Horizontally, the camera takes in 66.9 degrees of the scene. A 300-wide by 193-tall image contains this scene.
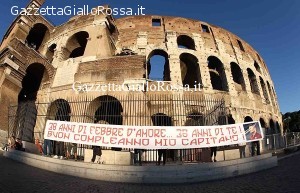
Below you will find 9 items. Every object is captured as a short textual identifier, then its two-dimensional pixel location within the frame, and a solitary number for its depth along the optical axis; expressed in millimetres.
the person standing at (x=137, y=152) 7632
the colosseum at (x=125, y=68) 13000
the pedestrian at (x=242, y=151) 8609
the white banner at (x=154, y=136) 7215
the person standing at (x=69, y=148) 9306
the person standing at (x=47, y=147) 8836
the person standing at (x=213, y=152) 7741
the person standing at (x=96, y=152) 7375
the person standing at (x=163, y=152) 7511
